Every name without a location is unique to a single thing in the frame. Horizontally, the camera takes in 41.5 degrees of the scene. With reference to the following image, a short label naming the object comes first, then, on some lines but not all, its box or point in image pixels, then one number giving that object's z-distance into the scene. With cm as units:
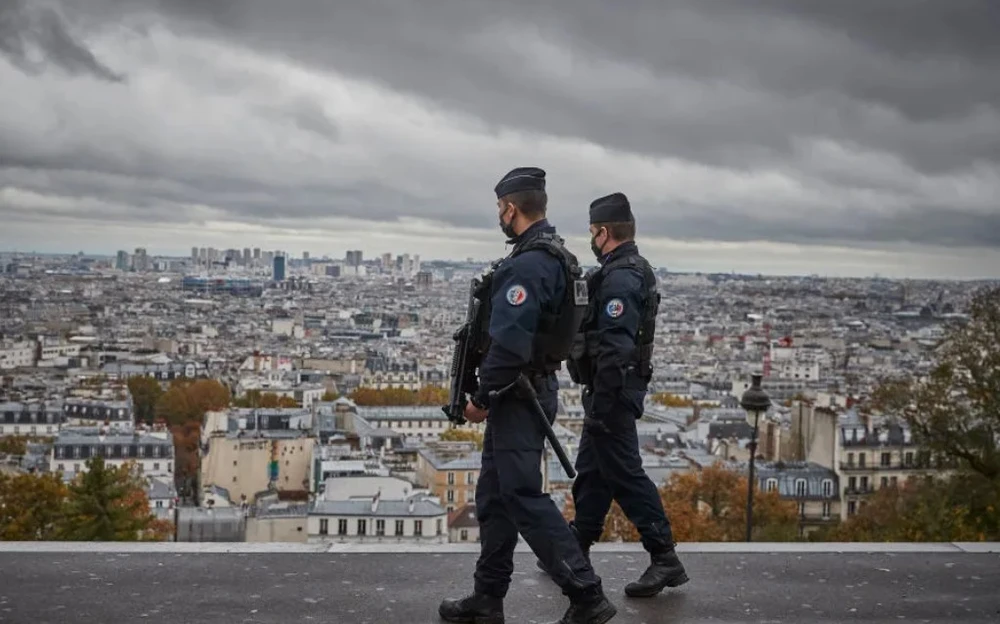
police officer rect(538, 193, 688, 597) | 641
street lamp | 1538
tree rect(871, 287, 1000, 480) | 1938
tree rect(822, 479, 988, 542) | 1742
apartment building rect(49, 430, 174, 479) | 6788
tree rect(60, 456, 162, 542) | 2395
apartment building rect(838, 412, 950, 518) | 5422
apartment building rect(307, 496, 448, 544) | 4466
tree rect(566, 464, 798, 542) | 3241
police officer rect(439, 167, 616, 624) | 565
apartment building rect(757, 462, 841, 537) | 5136
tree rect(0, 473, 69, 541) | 3036
